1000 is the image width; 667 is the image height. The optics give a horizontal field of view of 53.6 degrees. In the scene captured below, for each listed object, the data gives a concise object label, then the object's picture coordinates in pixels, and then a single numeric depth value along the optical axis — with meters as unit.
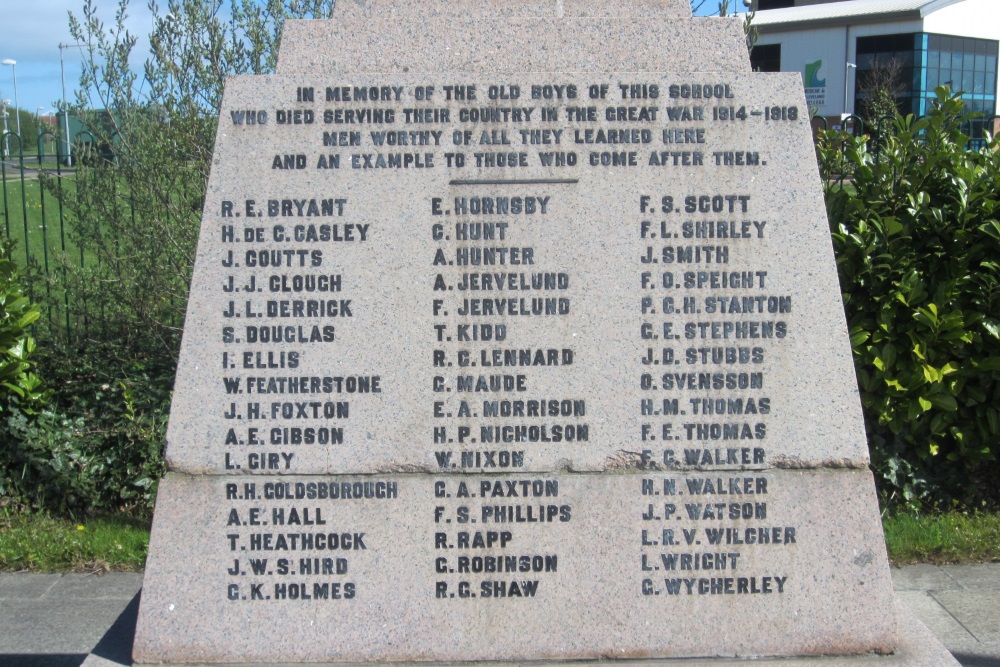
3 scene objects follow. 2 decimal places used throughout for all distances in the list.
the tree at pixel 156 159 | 6.07
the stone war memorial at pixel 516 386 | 3.33
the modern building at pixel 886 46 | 40.88
